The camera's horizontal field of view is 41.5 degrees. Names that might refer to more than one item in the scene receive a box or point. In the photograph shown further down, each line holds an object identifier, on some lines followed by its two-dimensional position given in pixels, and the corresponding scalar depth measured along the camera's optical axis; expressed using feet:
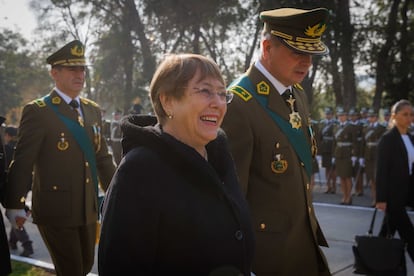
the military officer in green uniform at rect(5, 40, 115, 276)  13.92
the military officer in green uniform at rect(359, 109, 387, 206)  41.29
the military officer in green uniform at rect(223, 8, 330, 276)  9.97
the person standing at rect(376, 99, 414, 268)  19.67
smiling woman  6.17
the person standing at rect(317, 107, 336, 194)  43.96
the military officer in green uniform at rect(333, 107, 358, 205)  38.32
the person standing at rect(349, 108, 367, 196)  41.65
